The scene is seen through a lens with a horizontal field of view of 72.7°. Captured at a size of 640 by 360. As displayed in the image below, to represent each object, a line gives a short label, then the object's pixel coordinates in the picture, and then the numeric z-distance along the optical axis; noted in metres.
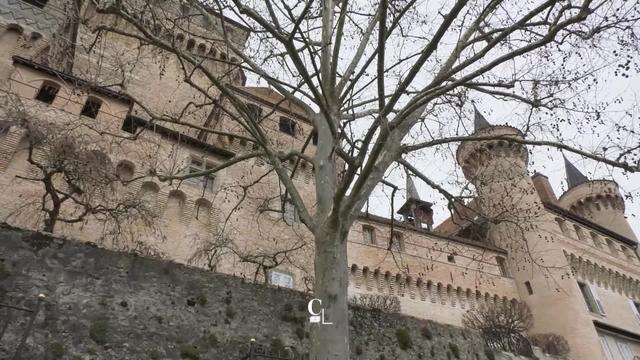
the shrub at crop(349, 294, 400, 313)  18.87
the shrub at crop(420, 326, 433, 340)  10.59
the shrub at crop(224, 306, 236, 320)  8.22
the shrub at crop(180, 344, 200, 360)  7.14
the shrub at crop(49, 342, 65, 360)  6.00
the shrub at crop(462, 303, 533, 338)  15.24
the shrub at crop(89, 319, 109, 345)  6.53
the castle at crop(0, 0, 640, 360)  13.51
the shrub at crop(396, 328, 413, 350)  10.02
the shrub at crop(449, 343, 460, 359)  10.65
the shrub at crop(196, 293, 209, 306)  8.10
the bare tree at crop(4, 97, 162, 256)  10.34
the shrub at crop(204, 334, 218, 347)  7.60
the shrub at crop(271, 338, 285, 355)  8.24
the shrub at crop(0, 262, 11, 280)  6.50
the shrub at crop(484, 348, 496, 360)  11.22
